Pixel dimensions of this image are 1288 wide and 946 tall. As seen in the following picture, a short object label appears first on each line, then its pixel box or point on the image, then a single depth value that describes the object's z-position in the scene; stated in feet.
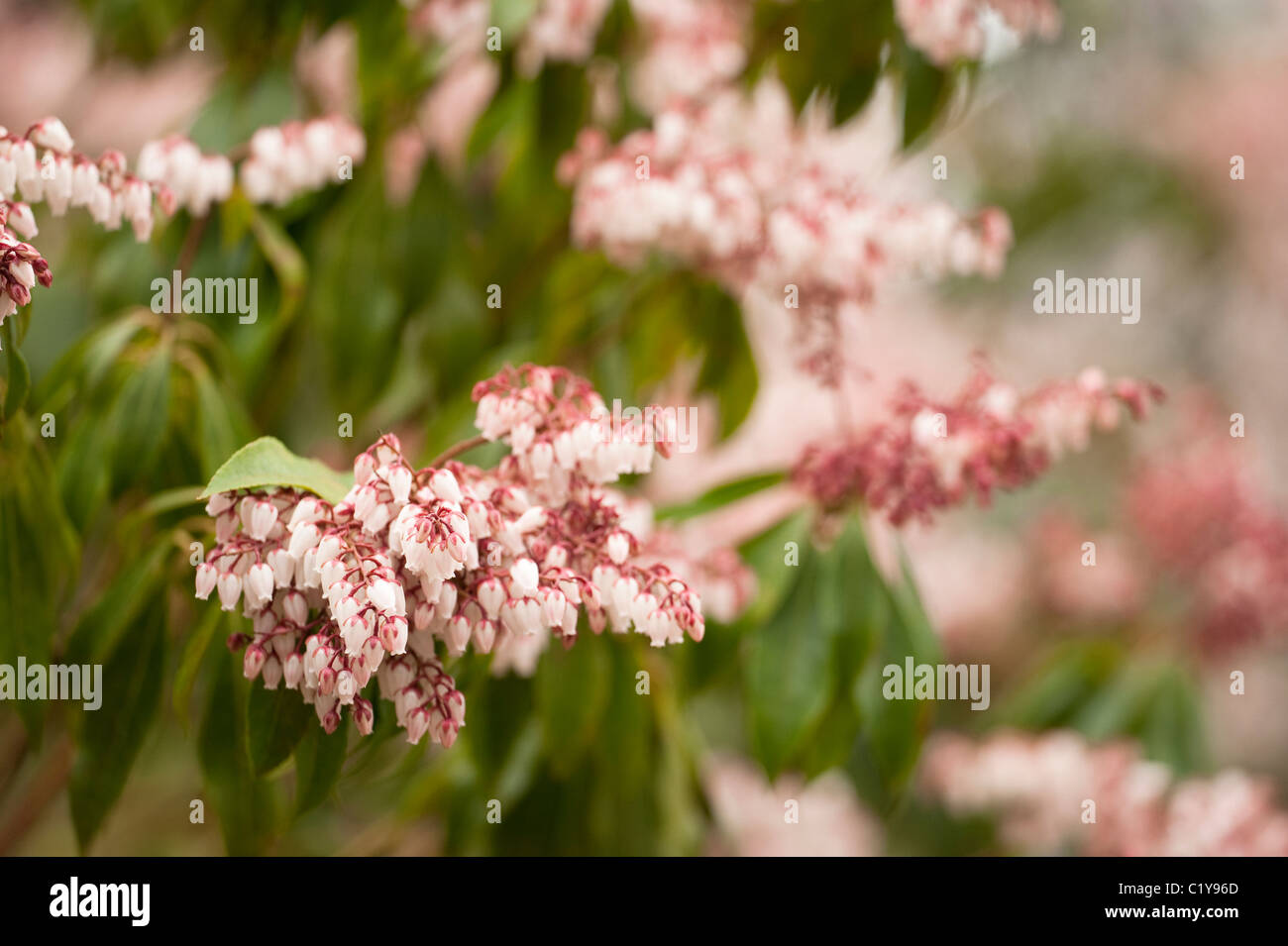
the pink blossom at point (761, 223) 2.55
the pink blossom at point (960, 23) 2.57
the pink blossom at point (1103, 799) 3.10
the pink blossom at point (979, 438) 2.49
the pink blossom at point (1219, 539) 3.59
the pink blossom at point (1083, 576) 4.51
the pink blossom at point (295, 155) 2.50
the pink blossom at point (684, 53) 2.76
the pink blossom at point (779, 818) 4.19
